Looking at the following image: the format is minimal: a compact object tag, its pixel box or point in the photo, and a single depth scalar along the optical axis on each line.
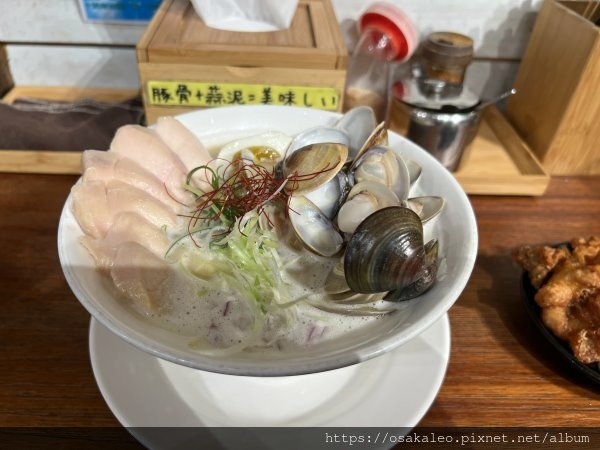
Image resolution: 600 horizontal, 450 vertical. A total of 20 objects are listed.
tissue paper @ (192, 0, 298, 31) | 0.38
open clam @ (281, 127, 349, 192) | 0.25
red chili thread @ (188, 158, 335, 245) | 0.26
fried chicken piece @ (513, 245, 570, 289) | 0.29
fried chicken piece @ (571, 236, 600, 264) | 0.29
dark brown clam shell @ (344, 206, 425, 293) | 0.20
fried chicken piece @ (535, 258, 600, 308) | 0.27
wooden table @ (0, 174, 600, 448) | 0.25
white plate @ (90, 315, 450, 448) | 0.23
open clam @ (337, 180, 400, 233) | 0.24
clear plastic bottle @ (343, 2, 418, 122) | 0.43
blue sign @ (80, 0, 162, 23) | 0.45
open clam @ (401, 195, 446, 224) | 0.25
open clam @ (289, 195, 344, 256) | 0.24
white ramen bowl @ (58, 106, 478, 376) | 0.18
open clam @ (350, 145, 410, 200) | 0.26
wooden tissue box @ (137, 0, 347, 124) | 0.35
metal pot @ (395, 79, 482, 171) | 0.40
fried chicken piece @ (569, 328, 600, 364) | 0.25
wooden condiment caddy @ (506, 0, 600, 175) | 0.39
